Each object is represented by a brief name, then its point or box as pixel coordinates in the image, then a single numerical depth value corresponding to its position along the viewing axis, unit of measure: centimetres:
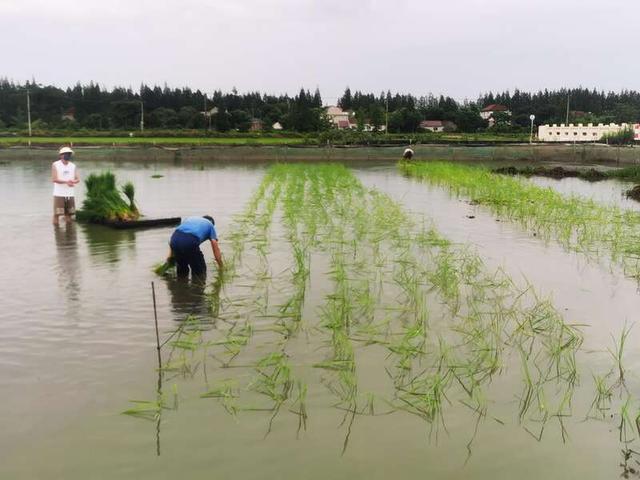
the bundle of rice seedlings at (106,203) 865
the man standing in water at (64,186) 848
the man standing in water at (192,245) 506
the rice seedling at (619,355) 338
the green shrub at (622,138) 2973
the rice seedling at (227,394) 295
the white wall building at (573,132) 4100
